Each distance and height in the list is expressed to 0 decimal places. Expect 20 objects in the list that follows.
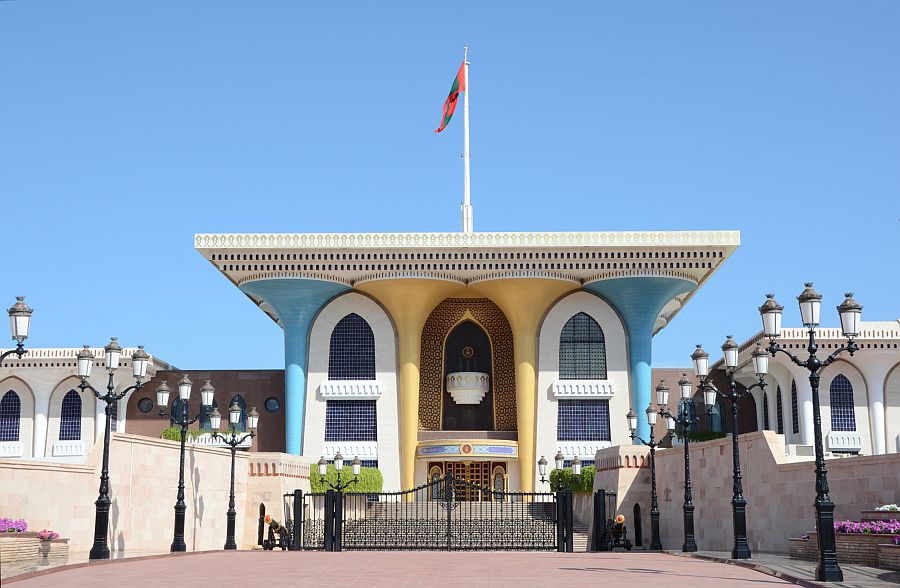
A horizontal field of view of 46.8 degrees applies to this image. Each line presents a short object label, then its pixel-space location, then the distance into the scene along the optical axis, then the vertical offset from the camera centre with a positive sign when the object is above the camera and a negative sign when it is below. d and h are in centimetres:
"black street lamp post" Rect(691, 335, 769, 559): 2191 -88
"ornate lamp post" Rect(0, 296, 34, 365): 1859 +209
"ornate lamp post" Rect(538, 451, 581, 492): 4578 -111
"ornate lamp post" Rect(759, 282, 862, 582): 1583 +129
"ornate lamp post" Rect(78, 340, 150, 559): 2206 -57
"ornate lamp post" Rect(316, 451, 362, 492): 3986 -95
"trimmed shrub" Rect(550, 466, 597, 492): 4278 -169
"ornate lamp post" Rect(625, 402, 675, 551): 3059 -195
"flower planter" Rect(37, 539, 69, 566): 1965 -214
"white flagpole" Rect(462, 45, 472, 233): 5434 +1376
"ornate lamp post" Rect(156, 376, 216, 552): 2647 +41
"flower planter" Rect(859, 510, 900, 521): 1903 -140
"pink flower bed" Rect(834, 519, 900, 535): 1831 -159
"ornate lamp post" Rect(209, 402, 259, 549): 3142 +38
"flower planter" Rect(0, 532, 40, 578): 1788 -198
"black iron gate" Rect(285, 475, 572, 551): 3061 -294
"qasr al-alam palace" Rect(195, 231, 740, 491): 5025 +576
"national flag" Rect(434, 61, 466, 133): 5538 +1823
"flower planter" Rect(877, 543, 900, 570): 1720 -197
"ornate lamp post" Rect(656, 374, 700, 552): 2603 -128
